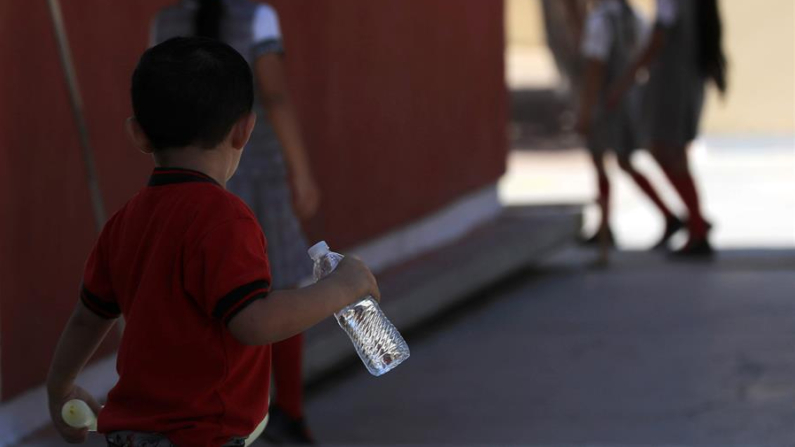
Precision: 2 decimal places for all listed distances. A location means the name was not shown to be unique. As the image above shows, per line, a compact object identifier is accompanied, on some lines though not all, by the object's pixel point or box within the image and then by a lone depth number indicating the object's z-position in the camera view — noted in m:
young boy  4.64
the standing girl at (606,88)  16.33
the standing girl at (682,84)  16.14
